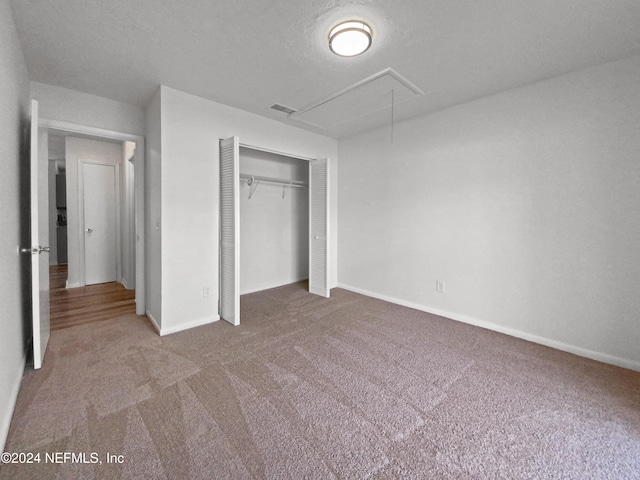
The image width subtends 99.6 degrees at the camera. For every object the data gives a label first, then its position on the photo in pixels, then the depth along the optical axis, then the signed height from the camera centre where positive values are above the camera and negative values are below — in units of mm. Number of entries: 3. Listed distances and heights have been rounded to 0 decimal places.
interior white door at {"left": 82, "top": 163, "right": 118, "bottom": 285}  4742 +198
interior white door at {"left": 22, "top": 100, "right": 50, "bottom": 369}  2002 -318
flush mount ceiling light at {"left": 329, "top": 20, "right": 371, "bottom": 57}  1887 +1419
